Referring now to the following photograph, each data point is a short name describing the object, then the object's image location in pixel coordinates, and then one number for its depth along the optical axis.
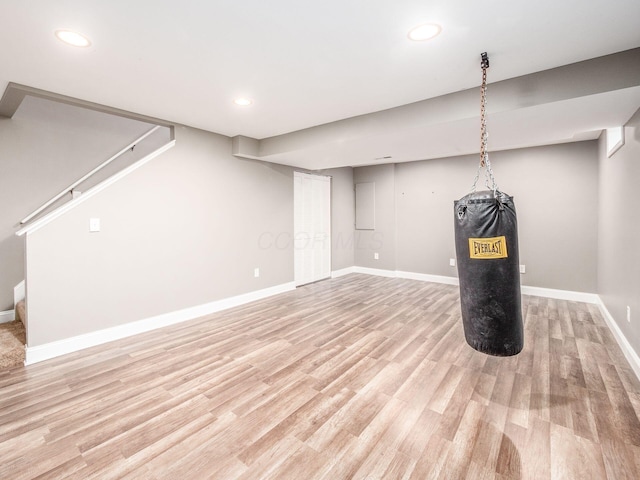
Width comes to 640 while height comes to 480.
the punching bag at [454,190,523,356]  1.58
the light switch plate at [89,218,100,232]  2.99
